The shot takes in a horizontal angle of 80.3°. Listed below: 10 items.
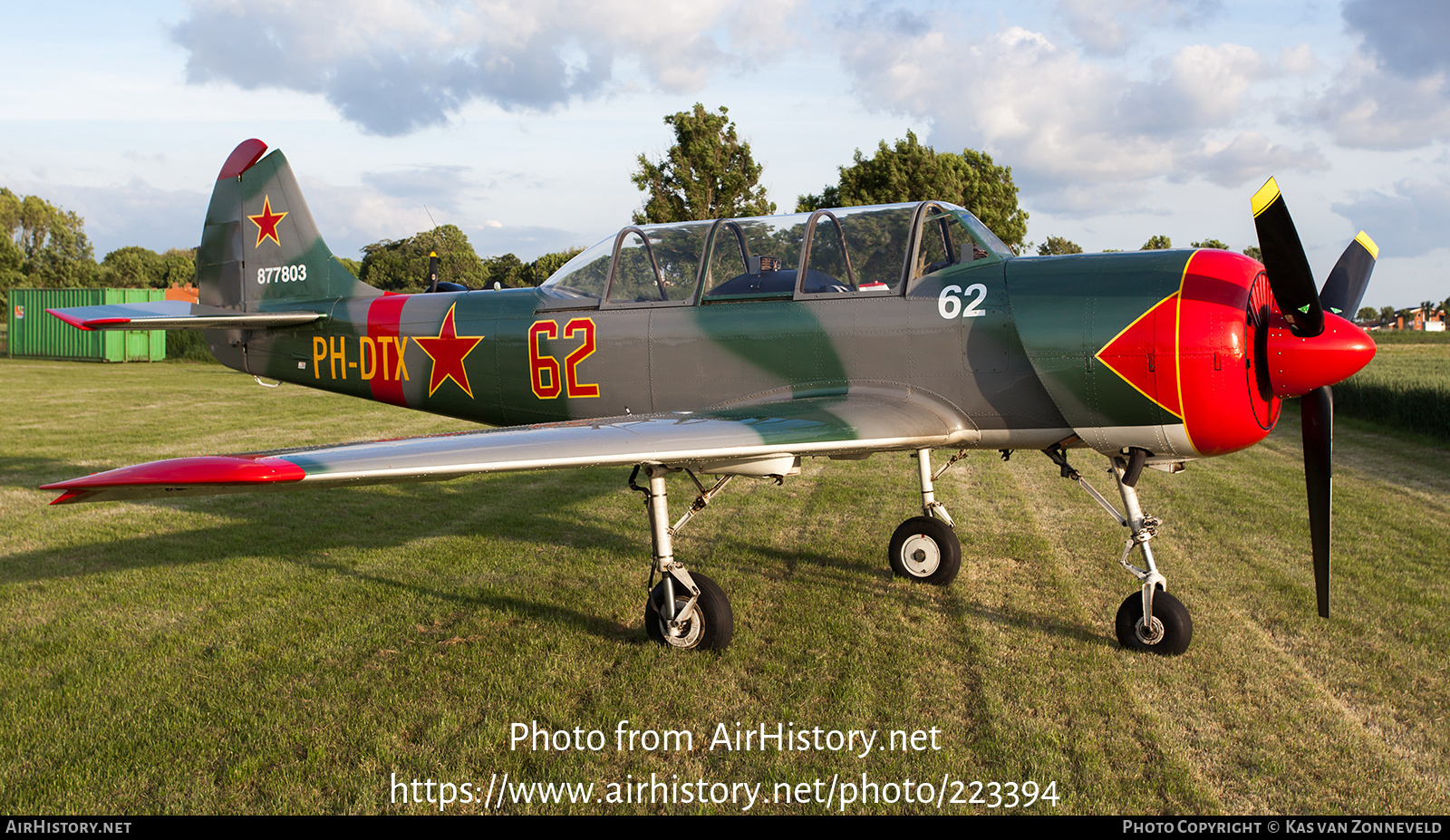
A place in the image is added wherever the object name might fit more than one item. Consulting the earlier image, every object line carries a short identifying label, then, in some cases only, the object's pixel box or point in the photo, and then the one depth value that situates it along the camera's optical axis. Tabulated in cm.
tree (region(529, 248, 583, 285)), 5389
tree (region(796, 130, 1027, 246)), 2770
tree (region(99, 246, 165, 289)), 8375
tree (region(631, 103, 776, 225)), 2436
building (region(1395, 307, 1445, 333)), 7429
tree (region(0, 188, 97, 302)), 7094
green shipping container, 3697
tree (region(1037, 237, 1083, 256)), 6113
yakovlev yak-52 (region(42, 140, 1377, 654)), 479
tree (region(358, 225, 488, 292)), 7406
